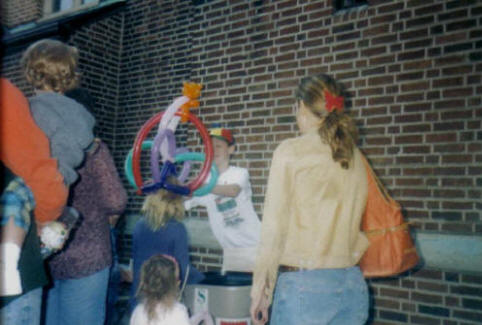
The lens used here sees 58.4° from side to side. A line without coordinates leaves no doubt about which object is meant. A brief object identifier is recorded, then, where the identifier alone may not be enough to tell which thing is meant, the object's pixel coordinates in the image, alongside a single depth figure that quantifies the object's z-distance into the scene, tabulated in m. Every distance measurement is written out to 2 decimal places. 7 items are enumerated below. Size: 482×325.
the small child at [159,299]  3.07
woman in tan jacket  1.87
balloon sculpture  3.61
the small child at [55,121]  1.55
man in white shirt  4.06
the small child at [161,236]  3.41
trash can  3.33
